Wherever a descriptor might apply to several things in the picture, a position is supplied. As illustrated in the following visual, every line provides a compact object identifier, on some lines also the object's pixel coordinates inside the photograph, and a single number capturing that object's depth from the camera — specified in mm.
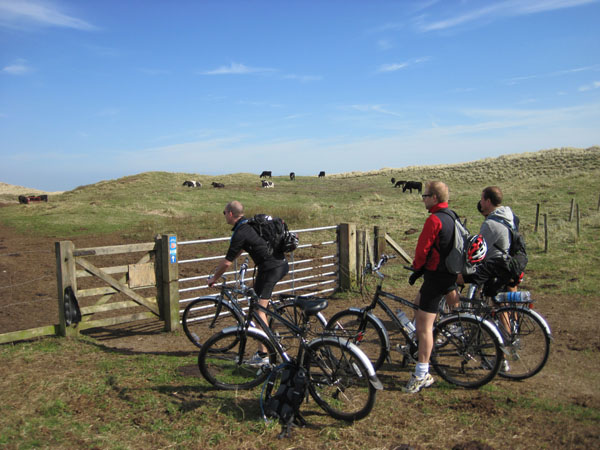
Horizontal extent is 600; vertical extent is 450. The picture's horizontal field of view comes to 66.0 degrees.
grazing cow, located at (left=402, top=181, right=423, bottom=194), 43625
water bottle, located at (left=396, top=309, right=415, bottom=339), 4957
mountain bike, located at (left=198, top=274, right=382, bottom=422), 3955
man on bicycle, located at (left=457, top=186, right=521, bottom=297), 5242
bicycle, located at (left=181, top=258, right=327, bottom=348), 5238
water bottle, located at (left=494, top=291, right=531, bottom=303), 4859
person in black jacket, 5180
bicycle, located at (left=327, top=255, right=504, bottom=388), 4699
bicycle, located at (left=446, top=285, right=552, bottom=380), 4895
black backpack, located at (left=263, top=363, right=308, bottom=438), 3912
